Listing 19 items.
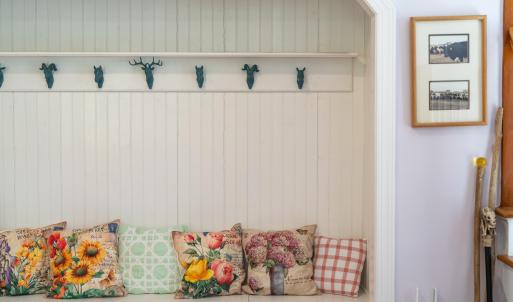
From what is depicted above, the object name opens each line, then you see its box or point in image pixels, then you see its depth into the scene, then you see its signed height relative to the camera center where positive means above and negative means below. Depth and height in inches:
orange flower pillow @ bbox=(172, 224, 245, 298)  125.6 -23.0
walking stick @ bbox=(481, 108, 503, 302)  108.2 -11.2
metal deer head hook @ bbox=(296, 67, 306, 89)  134.8 +18.5
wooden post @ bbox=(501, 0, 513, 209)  110.4 +8.3
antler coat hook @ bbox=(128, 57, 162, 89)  133.7 +20.4
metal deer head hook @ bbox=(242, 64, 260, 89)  133.9 +19.4
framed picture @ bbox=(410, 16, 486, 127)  110.6 +16.1
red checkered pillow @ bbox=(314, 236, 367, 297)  128.6 -24.1
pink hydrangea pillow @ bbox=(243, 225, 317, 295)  127.5 -23.7
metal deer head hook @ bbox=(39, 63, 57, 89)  133.6 +20.1
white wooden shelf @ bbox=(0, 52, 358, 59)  130.3 +23.2
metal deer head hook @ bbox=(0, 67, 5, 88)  135.3 +19.3
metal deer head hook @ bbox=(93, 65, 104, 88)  134.3 +19.1
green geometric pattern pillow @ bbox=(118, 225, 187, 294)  129.5 -23.6
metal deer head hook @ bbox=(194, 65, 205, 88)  133.7 +18.9
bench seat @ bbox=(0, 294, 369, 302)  125.4 -30.5
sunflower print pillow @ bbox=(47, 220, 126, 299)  125.6 -23.3
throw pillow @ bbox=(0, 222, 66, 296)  127.2 -23.1
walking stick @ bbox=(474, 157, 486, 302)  109.7 -12.3
